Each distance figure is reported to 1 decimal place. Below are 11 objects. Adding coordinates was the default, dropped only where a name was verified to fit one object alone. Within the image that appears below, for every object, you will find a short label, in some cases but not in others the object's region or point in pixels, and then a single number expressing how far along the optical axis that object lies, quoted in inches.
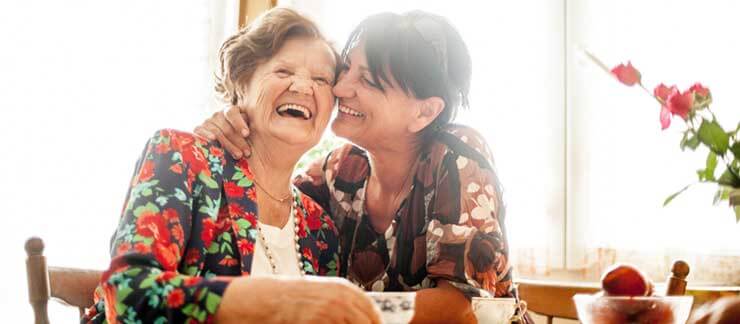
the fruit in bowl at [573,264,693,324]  47.6
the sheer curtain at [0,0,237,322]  118.6
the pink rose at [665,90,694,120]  50.6
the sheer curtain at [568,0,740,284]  141.4
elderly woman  42.6
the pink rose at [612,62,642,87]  52.2
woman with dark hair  66.6
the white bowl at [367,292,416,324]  34.9
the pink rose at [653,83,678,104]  52.0
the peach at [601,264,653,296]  48.6
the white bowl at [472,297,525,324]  49.6
